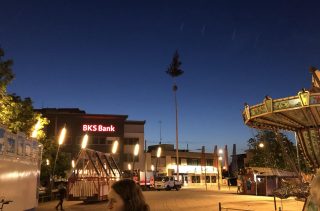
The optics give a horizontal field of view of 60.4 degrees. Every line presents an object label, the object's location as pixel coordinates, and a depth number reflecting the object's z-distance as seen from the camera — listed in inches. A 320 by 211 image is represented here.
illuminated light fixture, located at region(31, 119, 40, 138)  807.4
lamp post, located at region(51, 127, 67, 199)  786.2
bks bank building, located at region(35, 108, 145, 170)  1996.0
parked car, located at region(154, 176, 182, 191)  1406.7
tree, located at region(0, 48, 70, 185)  709.8
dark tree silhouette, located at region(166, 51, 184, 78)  1658.1
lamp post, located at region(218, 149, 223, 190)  1835.4
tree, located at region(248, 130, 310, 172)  1668.5
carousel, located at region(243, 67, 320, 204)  516.7
